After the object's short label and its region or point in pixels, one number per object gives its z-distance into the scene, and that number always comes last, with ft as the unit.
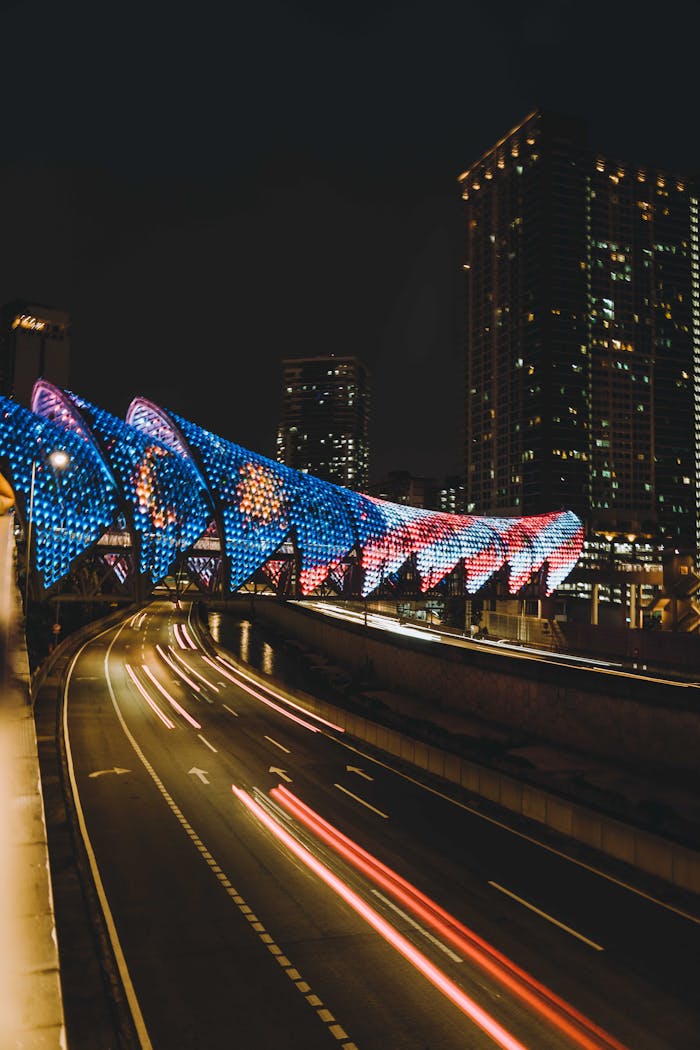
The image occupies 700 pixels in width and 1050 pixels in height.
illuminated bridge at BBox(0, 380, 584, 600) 189.37
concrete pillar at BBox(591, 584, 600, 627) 277.23
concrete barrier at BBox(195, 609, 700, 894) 61.82
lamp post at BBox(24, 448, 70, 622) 125.83
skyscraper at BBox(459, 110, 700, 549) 599.57
